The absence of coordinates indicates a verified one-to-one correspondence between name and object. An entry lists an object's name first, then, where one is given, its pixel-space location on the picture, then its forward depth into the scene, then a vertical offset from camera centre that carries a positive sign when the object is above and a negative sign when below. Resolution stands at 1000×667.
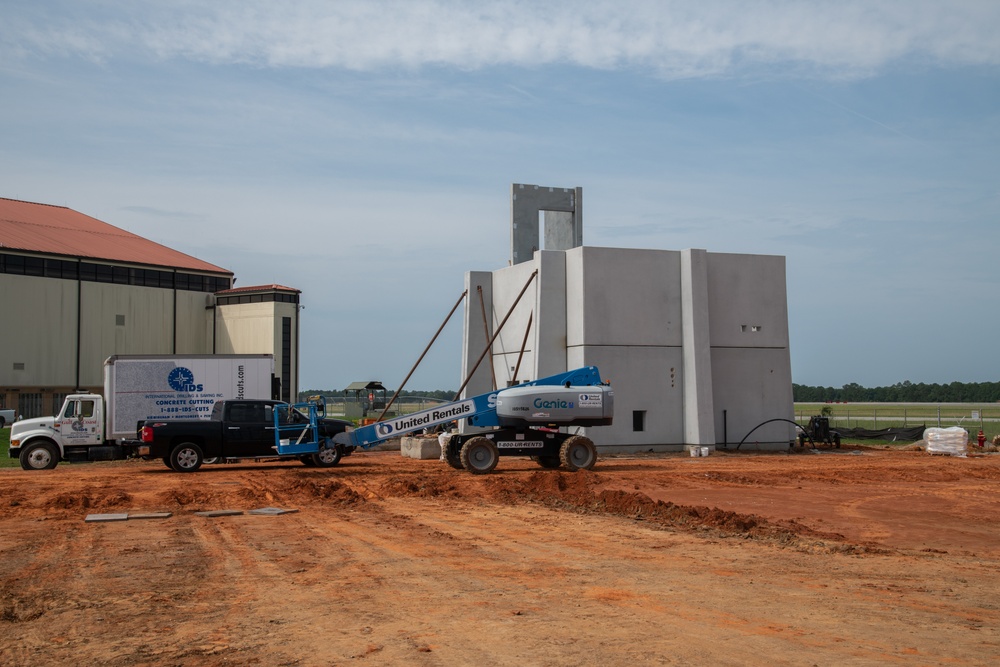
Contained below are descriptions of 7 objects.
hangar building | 48.38 +5.50
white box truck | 26.10 +0.24
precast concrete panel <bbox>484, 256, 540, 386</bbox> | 34.41 +3.54
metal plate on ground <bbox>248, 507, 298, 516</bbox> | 16.52 -1.76
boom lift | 24.45 -0.38
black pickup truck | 24.48 -0.67
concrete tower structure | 32.81 +2.37
